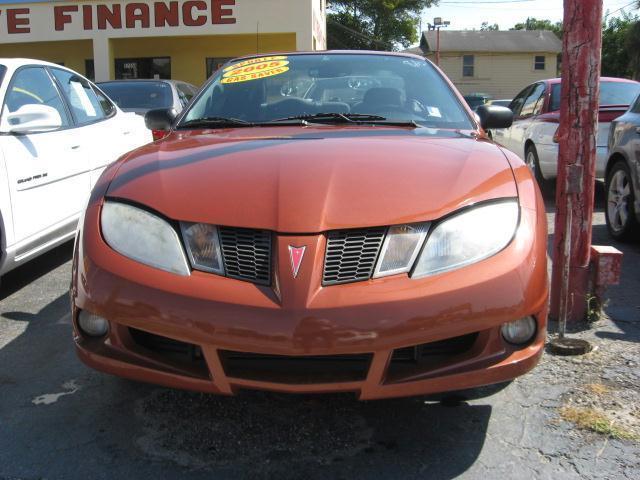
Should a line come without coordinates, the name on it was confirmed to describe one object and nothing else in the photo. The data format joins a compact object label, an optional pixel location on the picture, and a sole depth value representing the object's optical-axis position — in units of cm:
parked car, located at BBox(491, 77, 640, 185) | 709
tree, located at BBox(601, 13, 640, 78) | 4628
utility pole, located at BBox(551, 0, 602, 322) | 348
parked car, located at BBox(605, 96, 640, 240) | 518
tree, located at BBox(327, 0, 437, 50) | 4978
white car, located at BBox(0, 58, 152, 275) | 407
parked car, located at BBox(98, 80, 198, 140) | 922
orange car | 208
